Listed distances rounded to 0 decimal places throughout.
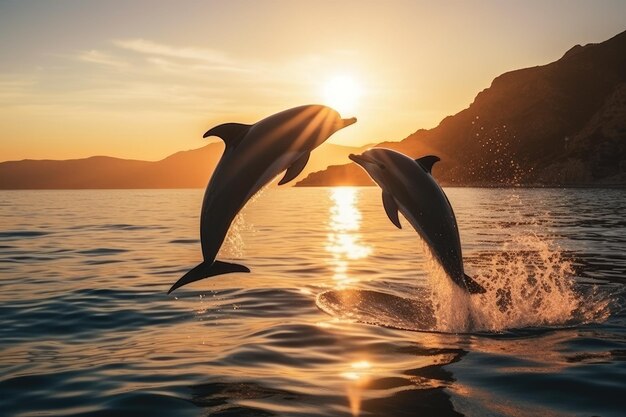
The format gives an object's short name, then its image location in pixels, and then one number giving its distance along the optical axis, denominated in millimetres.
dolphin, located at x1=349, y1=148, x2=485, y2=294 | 9289
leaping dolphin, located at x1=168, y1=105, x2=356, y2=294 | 7230
